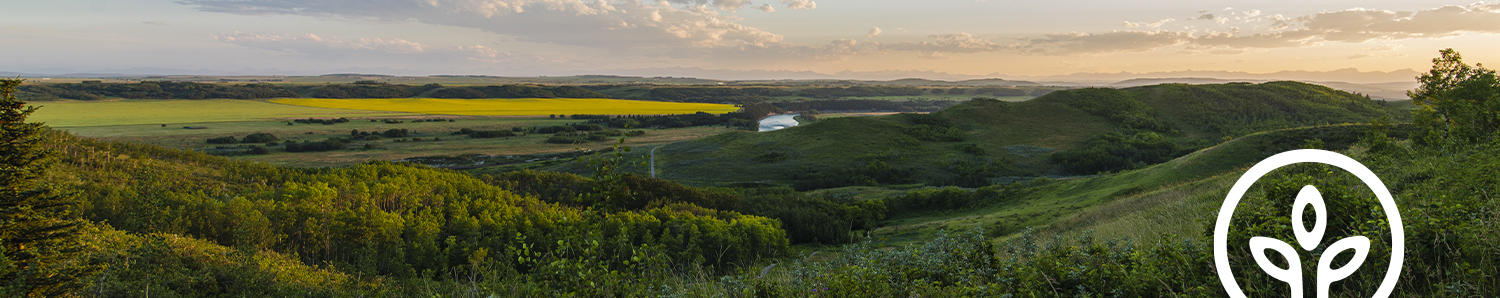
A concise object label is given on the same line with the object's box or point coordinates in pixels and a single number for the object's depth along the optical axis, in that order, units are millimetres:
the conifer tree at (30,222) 12148
